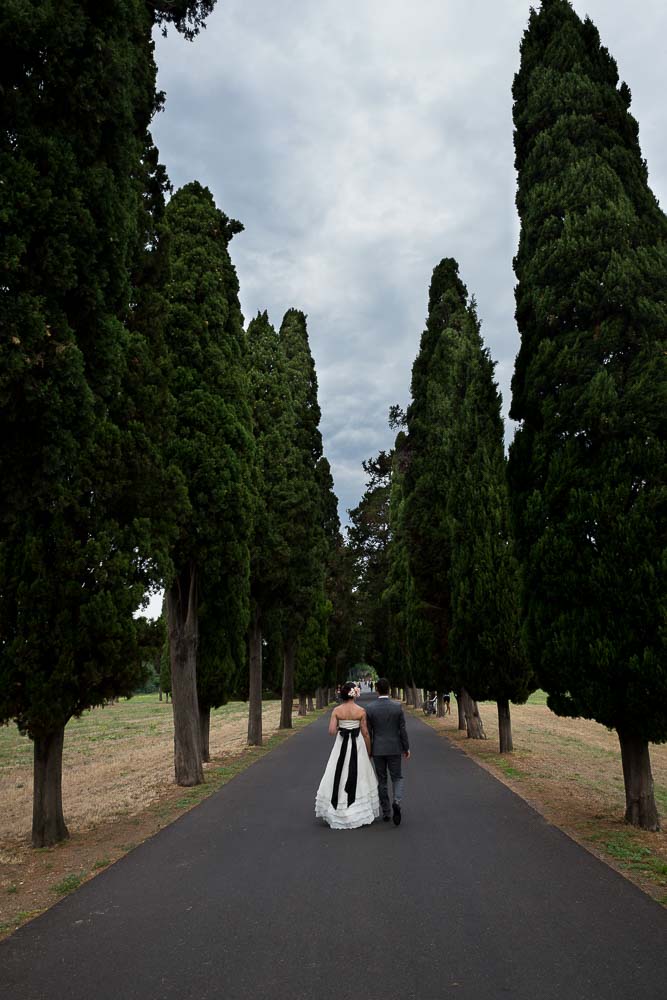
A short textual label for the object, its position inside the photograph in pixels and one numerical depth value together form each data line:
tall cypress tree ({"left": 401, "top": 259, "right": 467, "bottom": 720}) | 21.52
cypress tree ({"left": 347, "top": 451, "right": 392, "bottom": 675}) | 44.25
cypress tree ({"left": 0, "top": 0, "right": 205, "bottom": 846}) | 5.62
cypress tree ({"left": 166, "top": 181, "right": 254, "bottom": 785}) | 13.35
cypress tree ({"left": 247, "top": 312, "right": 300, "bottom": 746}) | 20.31
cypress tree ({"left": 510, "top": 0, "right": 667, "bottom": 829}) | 8.12
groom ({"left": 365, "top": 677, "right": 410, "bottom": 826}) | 8.74
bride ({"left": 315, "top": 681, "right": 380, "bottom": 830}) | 8.24
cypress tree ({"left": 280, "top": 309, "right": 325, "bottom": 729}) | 23.42
